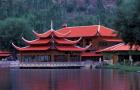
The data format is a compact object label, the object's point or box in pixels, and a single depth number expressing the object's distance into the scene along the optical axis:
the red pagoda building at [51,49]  71.12
